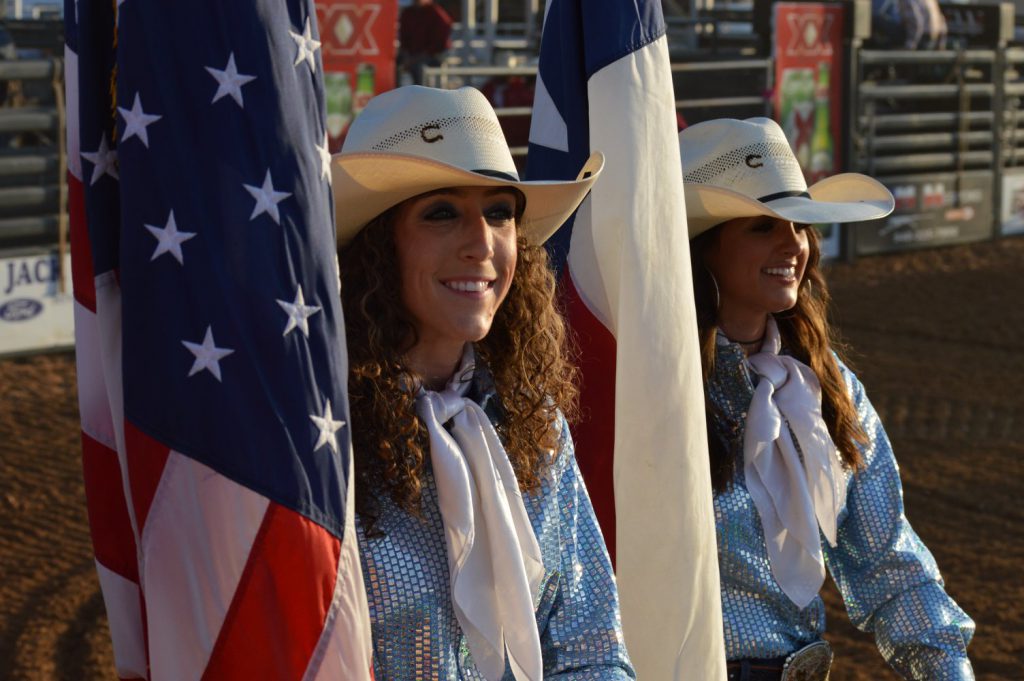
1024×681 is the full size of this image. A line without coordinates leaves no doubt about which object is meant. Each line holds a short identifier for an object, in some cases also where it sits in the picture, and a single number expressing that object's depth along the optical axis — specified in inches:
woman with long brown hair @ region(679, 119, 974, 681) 134.5
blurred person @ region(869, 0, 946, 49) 631.8
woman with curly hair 99.0
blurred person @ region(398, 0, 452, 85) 553.6
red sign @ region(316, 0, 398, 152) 458.3
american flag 82.7
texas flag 117.9
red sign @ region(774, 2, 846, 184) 577.3
